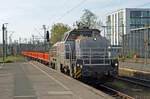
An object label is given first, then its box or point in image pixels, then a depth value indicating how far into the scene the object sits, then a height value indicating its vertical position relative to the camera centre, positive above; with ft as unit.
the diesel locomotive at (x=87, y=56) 42.80 -1.50
